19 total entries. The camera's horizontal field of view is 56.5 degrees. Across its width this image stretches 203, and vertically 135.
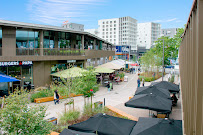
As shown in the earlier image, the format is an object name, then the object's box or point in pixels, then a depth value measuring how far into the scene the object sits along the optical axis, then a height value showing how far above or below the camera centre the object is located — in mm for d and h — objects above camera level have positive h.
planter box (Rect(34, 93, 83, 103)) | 17562 -3636
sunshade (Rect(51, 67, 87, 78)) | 19078 -1203
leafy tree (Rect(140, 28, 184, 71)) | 38938 +2317
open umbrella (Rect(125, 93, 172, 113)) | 10812 -2533
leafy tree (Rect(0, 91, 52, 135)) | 5984 -1905
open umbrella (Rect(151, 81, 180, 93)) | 16547 -2242
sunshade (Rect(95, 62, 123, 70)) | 31759 -832
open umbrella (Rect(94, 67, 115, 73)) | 26845 -1278
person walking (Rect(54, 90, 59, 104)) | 17266 -3197
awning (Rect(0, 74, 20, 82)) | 15119 -1426
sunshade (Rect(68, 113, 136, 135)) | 8305 -2959
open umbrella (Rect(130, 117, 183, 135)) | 7443 -2731
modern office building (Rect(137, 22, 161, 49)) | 130450 +20021
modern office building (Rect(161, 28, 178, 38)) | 140625 +22732
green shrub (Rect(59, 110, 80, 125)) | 11594 -3521
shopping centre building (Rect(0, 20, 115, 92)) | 20078 +1159
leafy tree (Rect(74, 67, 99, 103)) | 14016 -1708
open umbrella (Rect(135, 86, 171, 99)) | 13727 -2289
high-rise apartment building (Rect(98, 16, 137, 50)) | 121625 +20725
